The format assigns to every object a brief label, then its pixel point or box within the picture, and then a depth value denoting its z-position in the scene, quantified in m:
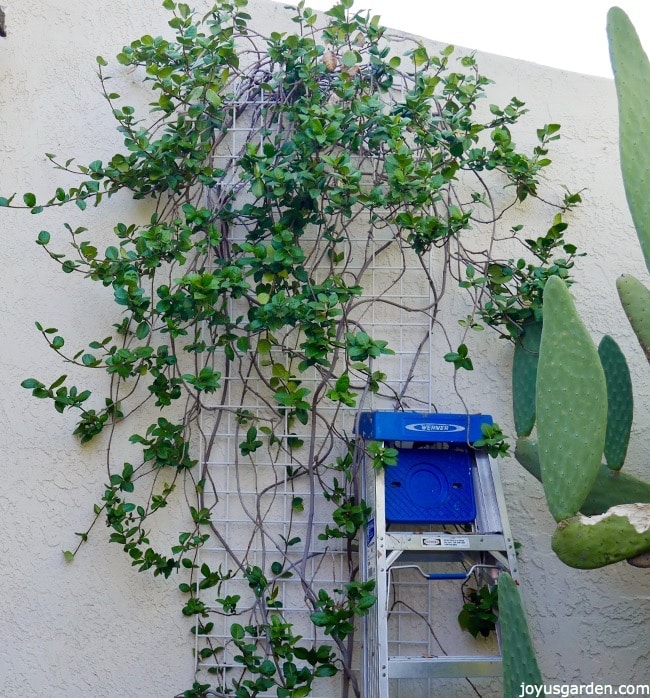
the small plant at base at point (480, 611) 2.95
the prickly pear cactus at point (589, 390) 2.12
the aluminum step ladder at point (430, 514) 2.70
